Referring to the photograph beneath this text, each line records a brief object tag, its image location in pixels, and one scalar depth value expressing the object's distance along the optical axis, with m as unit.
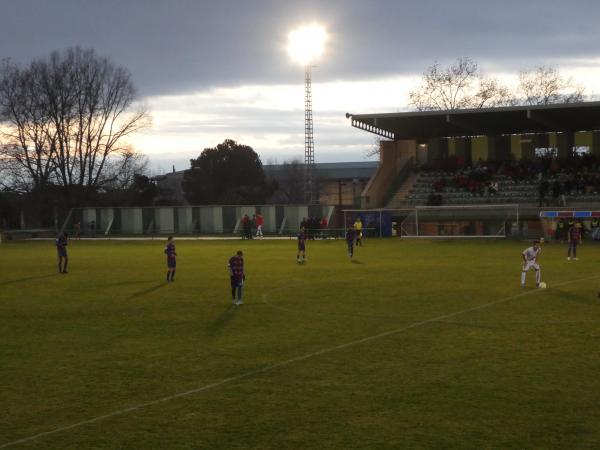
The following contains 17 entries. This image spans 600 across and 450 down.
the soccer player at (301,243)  37.66
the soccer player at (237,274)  22.81
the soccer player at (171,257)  29.81
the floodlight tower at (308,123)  82.25
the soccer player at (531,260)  25.19
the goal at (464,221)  55.44
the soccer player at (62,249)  34.66
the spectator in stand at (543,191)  57.12
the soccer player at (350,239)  39.59
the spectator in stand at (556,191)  57.88
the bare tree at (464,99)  89.31
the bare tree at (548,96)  90.00
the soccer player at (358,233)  51.16
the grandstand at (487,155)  59.59
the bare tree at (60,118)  79.94
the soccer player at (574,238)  36.03
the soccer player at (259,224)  64.69
